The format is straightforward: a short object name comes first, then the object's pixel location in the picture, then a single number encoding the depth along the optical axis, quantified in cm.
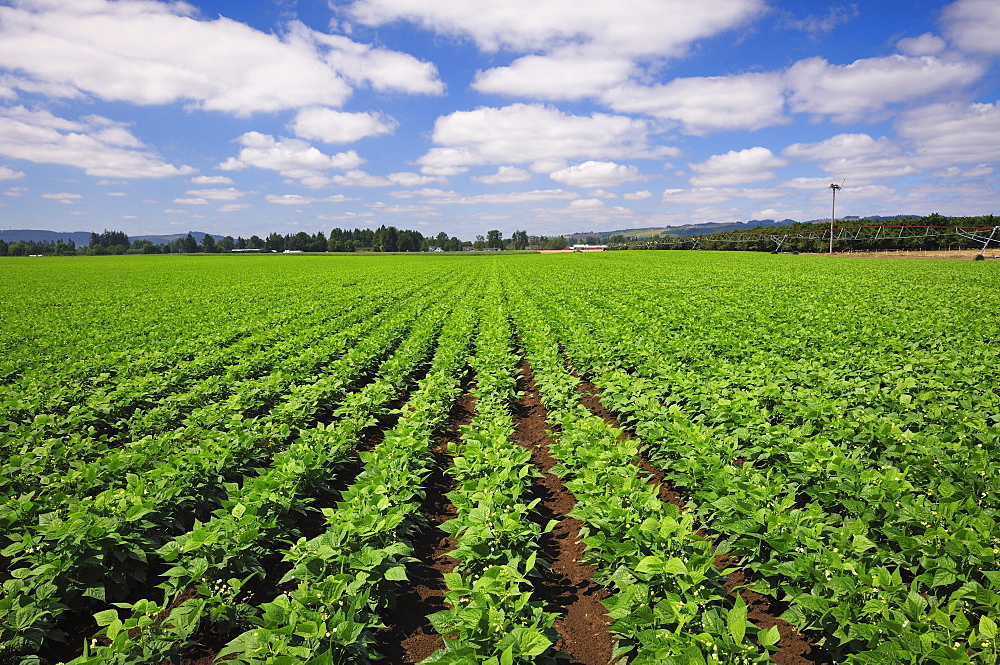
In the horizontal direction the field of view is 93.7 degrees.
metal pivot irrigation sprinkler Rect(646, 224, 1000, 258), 7294
